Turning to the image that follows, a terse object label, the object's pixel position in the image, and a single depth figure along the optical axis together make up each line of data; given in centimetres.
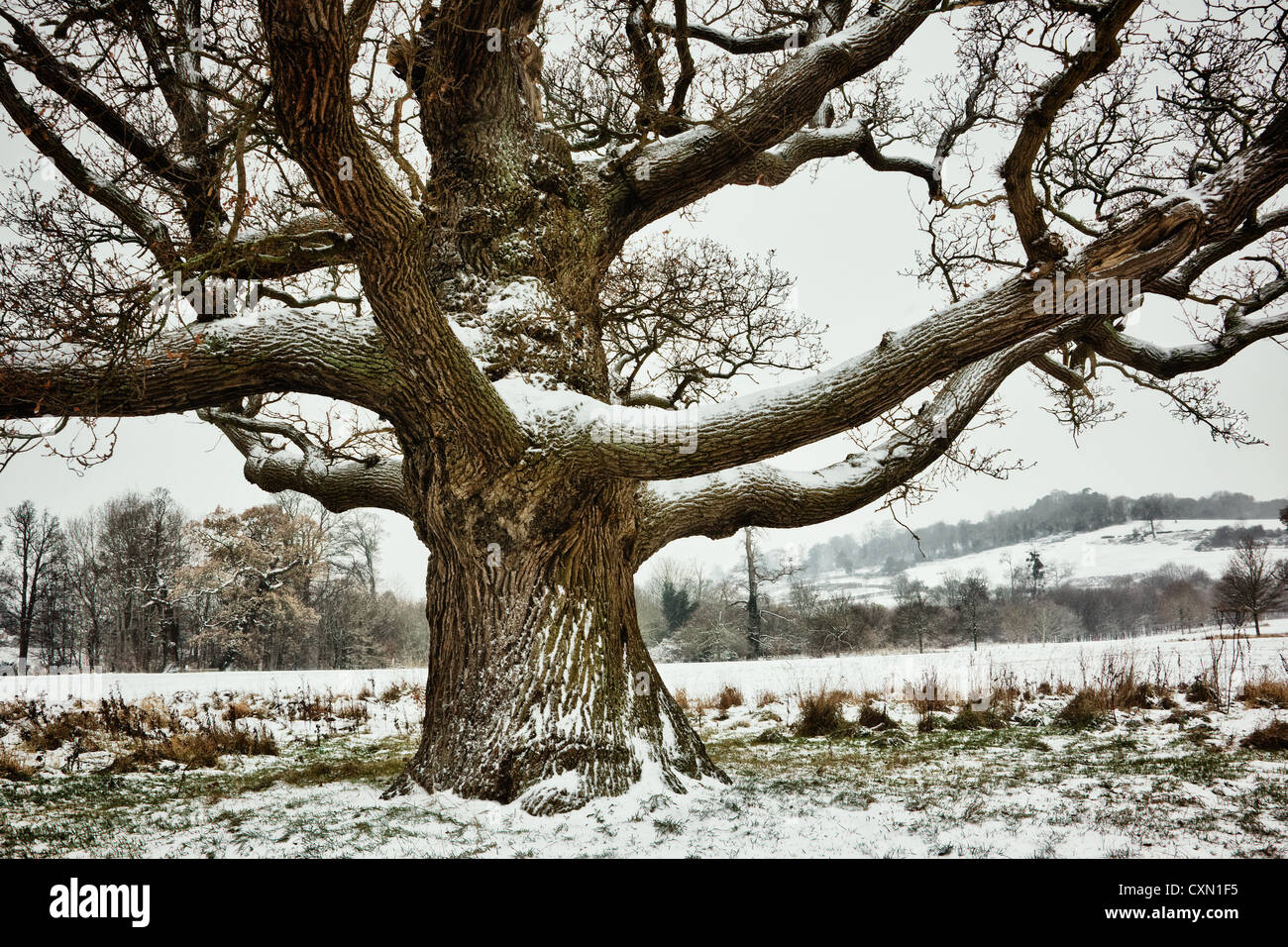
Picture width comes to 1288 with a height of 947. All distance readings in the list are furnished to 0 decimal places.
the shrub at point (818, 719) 864
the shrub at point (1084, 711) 814
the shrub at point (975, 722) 846
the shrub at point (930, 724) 840
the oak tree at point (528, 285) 457
